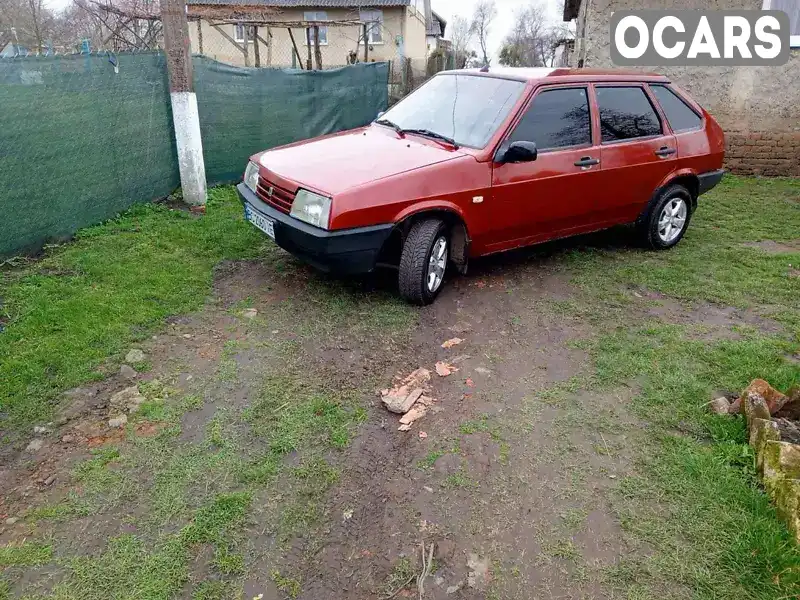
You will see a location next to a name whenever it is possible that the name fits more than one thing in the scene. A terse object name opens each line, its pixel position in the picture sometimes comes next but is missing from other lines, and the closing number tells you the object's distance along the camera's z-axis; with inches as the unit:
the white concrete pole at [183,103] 261.9
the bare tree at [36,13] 627.3
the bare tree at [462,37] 2180.4
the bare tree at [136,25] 390.0
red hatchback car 173.5
